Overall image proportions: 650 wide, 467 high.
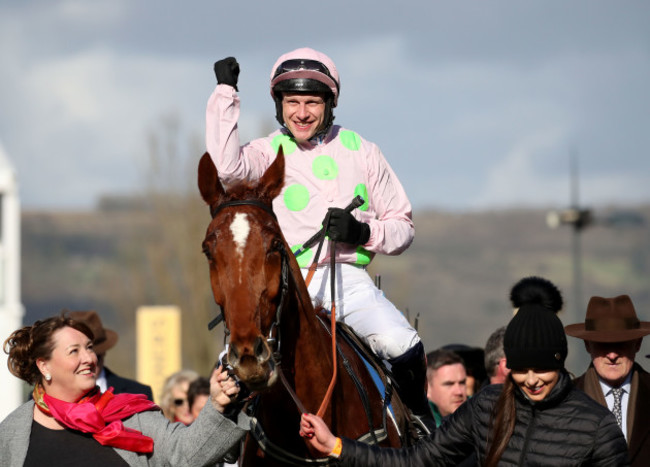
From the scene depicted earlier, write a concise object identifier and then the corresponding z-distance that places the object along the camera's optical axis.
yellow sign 32.60
